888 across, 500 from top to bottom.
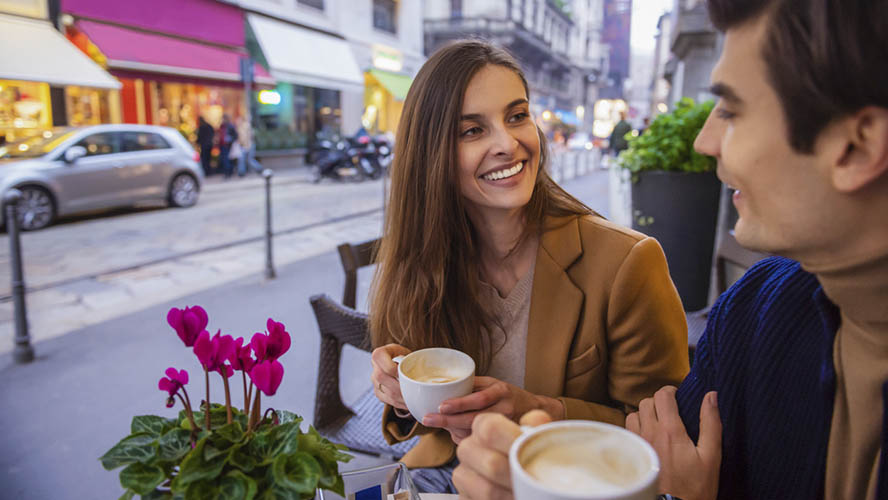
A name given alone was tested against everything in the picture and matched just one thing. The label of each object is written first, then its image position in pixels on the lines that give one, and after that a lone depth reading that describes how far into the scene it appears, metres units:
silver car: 7.96
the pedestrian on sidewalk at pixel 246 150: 15.39
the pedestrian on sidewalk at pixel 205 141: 14.99
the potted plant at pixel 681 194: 3.89
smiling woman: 1.52
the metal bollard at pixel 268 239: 5.54
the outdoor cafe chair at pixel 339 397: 1.89
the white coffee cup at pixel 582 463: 0.56
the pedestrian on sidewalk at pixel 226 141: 15.11
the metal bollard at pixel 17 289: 3.54
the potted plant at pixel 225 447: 0.77
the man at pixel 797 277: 0.68
